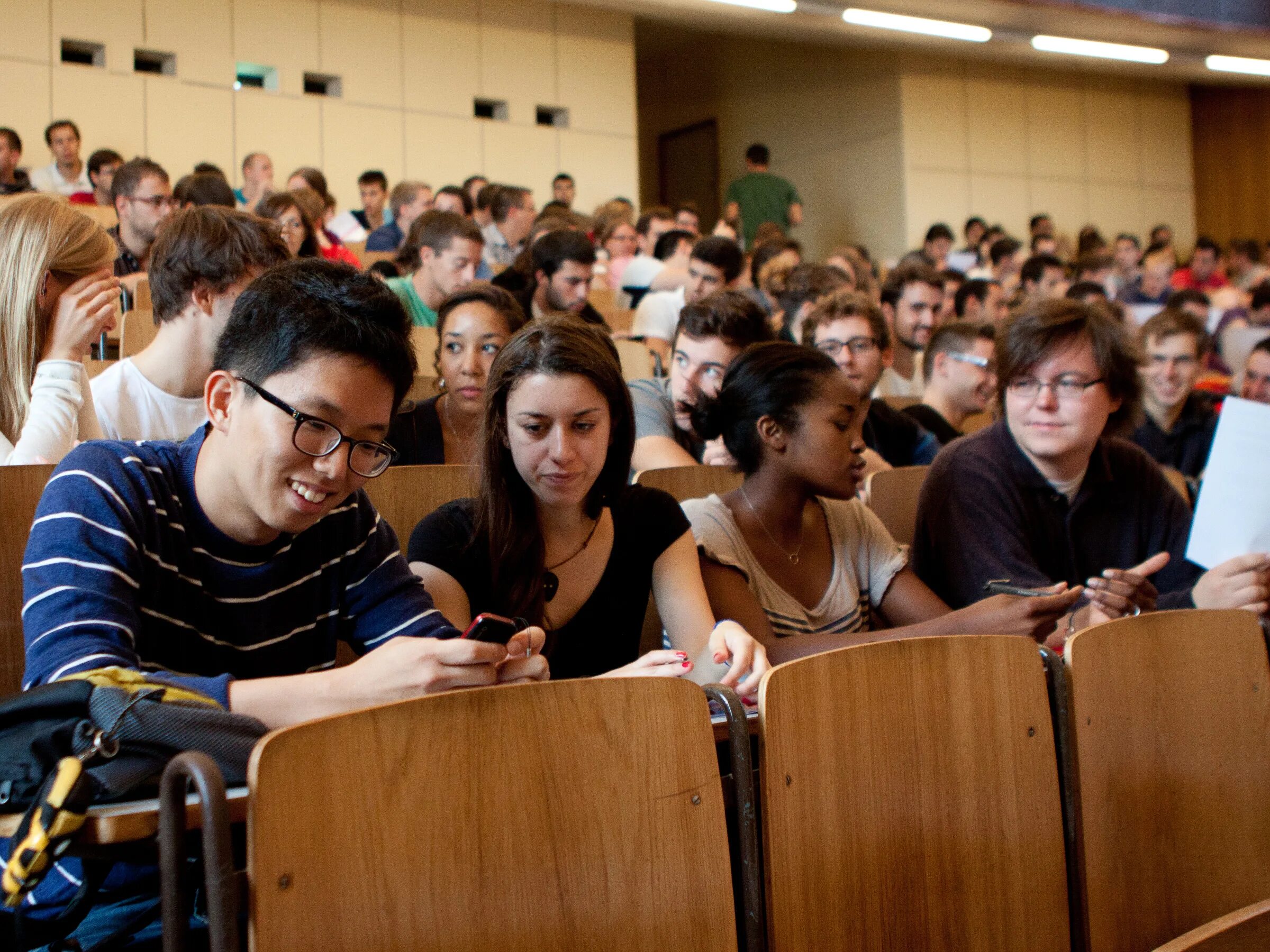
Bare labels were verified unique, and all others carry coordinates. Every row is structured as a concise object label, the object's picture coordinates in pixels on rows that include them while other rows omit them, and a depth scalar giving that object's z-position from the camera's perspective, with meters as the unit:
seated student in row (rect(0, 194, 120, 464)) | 1.92
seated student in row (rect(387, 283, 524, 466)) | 2.81
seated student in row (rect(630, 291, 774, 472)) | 3.01
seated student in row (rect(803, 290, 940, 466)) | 3.31
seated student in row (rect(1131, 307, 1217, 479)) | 4.06
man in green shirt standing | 9.52
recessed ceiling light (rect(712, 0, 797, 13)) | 8.02
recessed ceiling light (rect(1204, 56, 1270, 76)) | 9.80
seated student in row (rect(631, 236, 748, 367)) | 4.75
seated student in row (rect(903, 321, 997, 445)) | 3.63
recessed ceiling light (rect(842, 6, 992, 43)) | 8.43
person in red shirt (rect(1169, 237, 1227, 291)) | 9.13
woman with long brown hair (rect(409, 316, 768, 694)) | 1.83
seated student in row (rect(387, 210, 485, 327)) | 4.07
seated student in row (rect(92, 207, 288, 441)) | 2.21
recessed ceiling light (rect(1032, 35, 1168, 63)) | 9.28
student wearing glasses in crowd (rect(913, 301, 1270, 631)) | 2.30
